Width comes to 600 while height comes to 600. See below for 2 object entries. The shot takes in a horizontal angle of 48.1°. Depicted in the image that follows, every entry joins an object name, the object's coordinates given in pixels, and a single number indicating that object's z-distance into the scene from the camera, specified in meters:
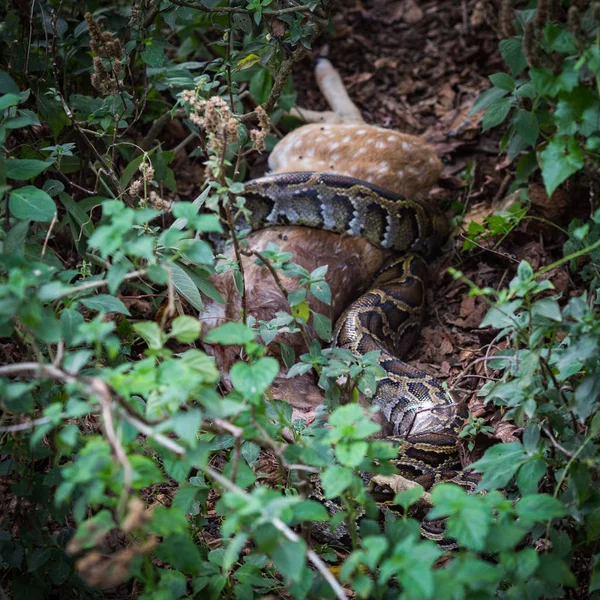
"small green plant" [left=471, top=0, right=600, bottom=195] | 2.68
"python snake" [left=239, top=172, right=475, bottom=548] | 4.92
